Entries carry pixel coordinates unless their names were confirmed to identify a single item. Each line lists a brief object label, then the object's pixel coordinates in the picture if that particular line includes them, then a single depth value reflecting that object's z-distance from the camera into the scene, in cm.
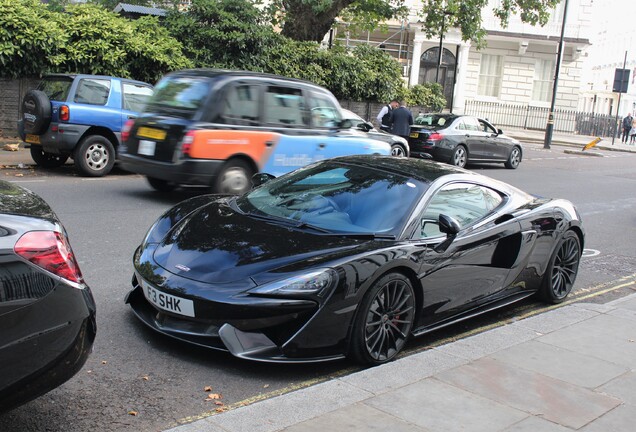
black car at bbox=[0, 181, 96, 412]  303
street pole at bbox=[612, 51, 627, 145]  3394
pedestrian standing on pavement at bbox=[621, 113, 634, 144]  4172
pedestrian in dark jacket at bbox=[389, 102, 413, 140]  1892
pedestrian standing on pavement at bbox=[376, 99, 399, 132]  1950
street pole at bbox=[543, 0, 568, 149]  3055
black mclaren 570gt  441
